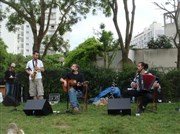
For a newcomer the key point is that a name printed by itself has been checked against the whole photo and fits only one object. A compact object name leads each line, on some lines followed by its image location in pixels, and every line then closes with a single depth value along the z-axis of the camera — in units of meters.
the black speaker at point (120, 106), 8.80
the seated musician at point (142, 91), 9.55
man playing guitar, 9.65
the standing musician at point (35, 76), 10.70
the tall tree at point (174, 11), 21.49
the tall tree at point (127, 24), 18.92
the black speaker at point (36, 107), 8.85
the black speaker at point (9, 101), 11.49
